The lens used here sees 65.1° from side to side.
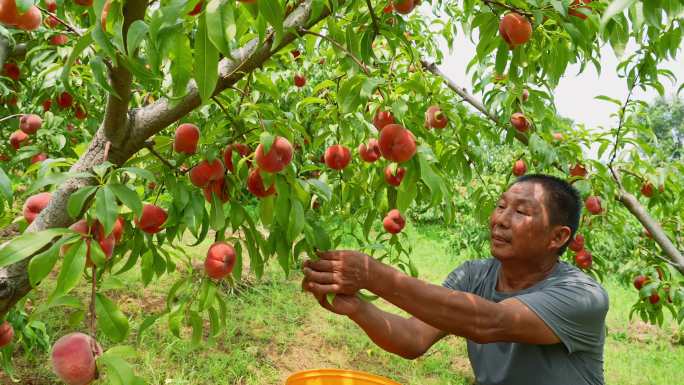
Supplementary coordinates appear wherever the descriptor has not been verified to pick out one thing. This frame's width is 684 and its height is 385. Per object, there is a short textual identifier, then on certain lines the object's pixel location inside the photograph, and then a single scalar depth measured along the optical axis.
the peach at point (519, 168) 2.43
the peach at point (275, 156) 1.05
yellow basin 2.03
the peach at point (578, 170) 2.35
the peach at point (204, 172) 1.09
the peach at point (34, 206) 1.12
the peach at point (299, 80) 2.92
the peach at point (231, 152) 1.16
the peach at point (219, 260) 1.18
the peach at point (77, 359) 0.88
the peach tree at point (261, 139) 0.82
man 1.37
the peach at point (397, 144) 1.15
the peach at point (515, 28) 1.23
